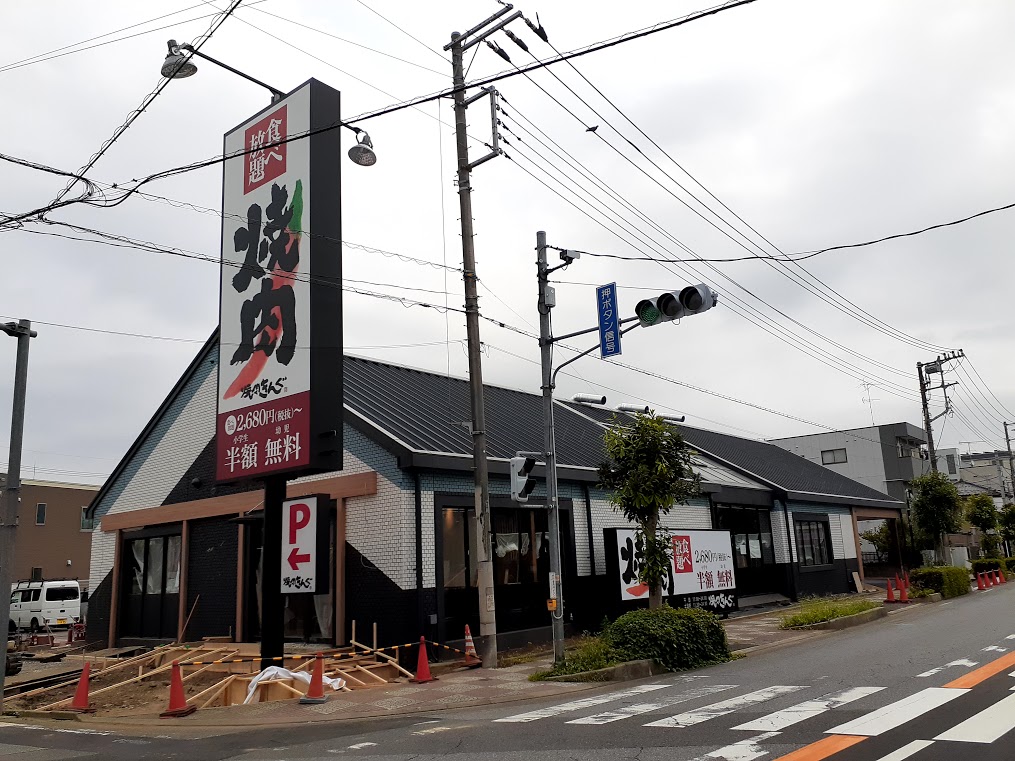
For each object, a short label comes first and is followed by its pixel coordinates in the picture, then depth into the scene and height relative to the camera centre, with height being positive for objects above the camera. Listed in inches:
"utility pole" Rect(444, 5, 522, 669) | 608.7 +162.3
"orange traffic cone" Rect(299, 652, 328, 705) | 515.5 -72.5
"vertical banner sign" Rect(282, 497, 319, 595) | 594.9 +20.2
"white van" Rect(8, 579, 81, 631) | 1456.7 -34.2
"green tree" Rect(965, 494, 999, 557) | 2025.1 +54.5
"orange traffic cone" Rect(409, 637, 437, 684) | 590.9 -72.9
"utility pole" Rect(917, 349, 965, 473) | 1632.6 +340.0
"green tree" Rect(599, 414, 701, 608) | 721.6 +68.5
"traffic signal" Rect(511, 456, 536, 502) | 585.6 +58.6
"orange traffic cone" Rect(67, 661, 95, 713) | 560.7 -76.3
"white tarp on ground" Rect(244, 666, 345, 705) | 554.6 -68.2
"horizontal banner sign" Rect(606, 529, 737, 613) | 848.9 -18.6
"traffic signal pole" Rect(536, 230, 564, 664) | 591.5 +106.2
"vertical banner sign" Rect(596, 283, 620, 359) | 600.1 +171.6
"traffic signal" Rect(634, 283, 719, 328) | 512.4 +158.4
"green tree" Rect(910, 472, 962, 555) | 1444.4 +58.6
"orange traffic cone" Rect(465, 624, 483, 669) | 655.1 -71.6
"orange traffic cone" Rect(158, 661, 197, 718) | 508.7 -75.9
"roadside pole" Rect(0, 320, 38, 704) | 591.8 +80.0
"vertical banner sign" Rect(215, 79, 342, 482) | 616.7 +215.5
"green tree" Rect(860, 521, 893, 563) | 1765.3 +7.5
